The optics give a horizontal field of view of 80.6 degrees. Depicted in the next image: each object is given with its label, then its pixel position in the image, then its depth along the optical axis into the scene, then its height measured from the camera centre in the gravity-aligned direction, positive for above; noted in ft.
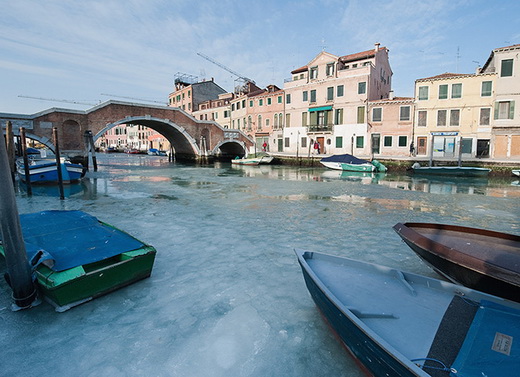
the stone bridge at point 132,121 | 69.41 +7.31
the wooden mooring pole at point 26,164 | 39.70 -1.40
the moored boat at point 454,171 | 61.77 -3.93
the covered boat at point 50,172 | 47.01 -2.94
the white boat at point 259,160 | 93.37 -2.16
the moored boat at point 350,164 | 71.20 -2.75
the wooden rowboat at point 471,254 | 9.85 -3.89
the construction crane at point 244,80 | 137.59 +32.99
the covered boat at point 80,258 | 11.68 -4.33
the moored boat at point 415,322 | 6.81 -4.58
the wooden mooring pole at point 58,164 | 36.67 -1.35
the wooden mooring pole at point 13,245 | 10.68 -3.29
